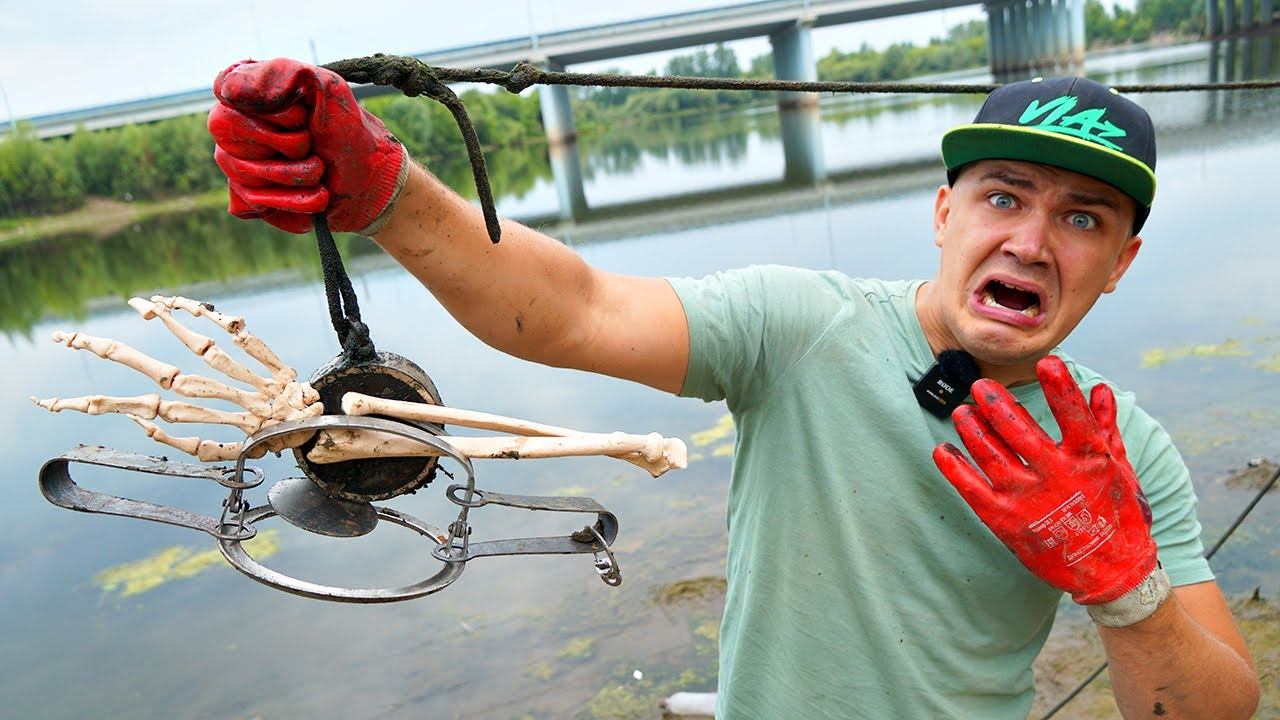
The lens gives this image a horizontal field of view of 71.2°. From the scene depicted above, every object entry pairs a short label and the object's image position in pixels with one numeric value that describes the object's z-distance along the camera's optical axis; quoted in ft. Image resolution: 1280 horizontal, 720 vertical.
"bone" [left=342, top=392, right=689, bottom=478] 1.90
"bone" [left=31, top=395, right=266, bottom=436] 1.85
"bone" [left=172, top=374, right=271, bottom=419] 1.85
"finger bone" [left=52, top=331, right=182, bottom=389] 1.82
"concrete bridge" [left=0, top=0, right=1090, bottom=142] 107.20
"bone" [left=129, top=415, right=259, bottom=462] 1.92
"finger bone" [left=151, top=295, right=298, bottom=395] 1.83
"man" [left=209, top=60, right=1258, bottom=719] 2.18
